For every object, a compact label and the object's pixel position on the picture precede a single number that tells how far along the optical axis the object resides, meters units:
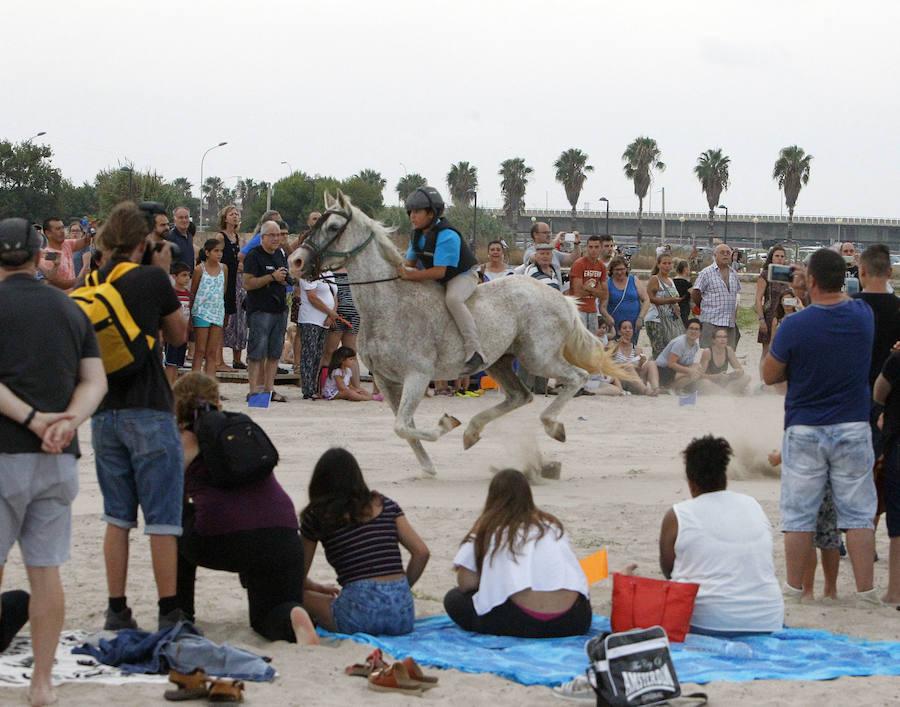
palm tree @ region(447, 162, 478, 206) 112.06
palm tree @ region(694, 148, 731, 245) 107.00
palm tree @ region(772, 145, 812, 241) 102.56
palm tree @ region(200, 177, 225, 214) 140.88
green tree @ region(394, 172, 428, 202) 99.94
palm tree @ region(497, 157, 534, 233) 109.75
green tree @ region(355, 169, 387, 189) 112.75
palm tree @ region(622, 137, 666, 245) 109.50
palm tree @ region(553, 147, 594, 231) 112.50
